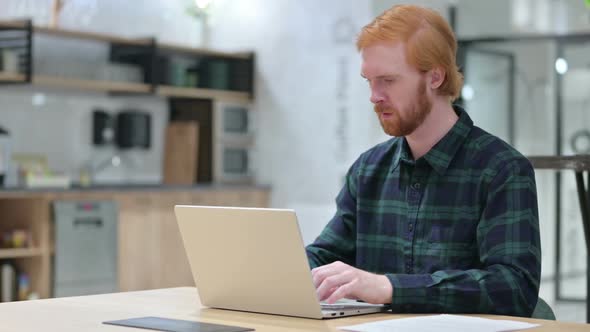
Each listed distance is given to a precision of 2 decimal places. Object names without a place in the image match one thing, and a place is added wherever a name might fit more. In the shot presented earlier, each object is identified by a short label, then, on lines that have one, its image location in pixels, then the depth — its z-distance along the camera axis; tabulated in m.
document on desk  2.49
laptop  2.67
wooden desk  2.58
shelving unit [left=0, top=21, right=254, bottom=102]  9.96
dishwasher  9.41
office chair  3.18
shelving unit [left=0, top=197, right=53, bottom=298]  9.35
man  2.92
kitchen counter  9.39
